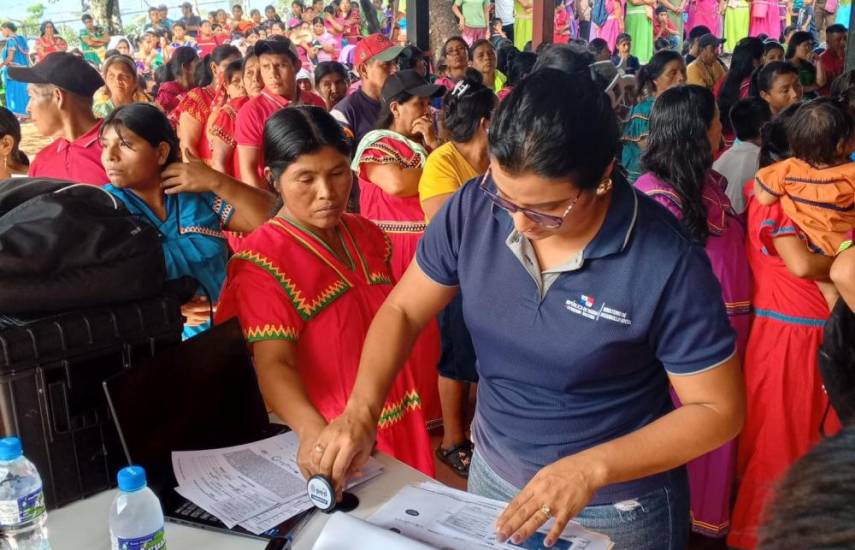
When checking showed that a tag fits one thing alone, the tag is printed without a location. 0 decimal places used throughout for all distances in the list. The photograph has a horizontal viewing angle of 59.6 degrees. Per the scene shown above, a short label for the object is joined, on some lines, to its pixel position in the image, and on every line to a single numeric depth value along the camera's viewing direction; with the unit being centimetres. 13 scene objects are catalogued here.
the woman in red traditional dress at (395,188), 274
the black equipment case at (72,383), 110
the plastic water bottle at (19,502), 99
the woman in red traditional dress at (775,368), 219
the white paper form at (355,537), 99
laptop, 114
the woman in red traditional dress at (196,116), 431
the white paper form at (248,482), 115
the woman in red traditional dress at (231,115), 371
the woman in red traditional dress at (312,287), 145
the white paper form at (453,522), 105
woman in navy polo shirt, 108
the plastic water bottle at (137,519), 99
